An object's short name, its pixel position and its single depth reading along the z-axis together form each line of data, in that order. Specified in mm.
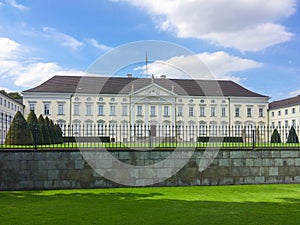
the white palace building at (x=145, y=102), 53406
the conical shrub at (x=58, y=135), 23012
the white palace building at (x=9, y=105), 46938
